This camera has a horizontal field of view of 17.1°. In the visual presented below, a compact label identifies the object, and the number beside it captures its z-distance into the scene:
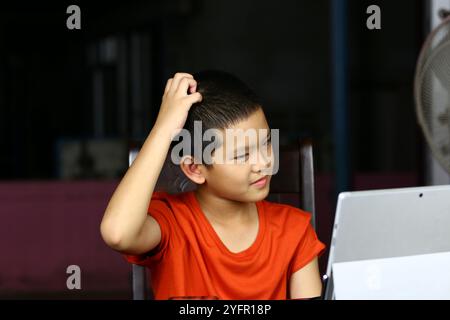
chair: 2.55
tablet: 1.77
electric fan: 2.32
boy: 2.14
